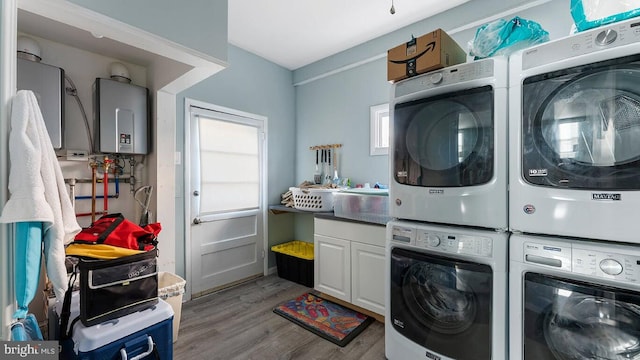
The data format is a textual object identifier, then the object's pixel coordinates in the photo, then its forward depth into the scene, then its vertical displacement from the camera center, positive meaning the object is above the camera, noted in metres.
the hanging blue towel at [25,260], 0.92 -0.28
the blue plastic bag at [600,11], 1.05 +0.68
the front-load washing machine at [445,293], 1.25 -0.61
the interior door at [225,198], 2.72 -0.21
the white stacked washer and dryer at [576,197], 0.98 -0.08
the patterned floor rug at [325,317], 2.07 -1.20
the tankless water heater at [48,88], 1.63 +0.57
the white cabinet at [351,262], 2.18 -0.74
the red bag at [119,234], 1.45 -0.32
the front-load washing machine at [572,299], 0.98 -0.49
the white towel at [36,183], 0.90 -0.02
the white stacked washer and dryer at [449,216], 1.27 -0.20
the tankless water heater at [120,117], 1.93 +0.46
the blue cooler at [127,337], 1.22 -0.78
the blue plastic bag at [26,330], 1.02 -0.67
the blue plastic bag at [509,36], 1.32 +0.71
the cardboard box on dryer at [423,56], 1.46 +0.71
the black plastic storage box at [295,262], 2.97 -0.97
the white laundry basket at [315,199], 2.77 -0.22
